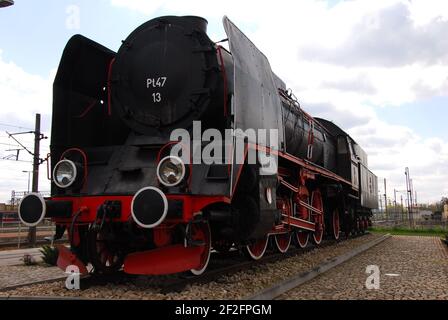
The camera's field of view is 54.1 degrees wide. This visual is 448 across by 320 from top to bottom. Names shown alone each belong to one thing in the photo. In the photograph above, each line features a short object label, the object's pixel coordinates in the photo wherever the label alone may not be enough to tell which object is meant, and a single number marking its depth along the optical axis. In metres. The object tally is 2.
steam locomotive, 5.38
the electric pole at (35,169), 17.27
